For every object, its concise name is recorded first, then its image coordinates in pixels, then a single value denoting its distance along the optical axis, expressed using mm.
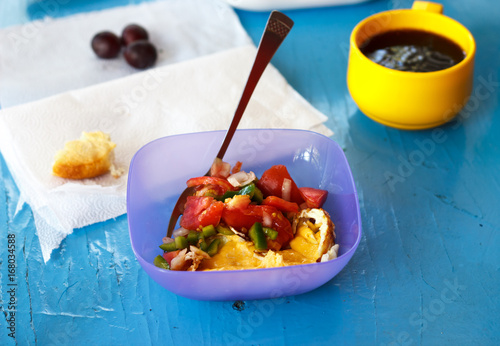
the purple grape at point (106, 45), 953
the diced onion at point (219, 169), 792
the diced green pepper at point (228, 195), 768
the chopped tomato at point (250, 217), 750
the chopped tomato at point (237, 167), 799
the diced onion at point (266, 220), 750
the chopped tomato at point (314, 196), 774
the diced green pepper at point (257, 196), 770
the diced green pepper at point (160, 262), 736
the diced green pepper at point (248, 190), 766
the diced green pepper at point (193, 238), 747
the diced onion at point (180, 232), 761
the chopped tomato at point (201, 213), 749
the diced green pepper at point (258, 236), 739
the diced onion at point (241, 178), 781
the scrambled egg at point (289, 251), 733
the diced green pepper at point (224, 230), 750
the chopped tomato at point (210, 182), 777
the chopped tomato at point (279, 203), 762
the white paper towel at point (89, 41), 938
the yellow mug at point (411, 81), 827
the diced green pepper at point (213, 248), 740
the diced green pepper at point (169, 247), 748
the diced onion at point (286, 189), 777
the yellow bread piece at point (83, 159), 824
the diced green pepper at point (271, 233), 743
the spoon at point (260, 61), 774
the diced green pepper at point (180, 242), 744
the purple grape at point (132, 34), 965
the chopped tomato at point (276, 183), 779
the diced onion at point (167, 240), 755
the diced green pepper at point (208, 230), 746
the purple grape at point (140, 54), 940
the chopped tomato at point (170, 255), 738
